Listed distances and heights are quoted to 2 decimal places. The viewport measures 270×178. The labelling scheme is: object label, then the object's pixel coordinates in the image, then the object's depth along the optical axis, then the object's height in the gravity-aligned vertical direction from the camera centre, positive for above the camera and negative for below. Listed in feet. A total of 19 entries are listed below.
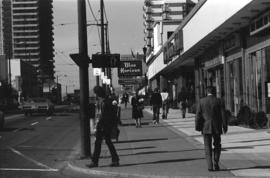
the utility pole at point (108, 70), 168.06 +8.52
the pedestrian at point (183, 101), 99.25 -0.69
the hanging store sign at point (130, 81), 165.71 +5.10
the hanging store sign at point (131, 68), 140.87 +7.42
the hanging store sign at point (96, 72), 99.91 +4.78
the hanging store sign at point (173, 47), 104.99 +10.28
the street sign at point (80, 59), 43.09 +3.09
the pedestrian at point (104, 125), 38.58 -1.76
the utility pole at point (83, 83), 43.62 +1.27
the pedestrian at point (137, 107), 80.69 -1.24
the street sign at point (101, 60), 46.57 +3.19
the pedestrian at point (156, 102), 87.56 -0.66
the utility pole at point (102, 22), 120.26 +16.88
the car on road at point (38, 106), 137.63 -1.35
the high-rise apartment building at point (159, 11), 508.94 +81.75
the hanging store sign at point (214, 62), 86.40 +5.58
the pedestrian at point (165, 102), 101.96 -0.78
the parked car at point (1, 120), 85.05 -2.73
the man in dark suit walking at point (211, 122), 34.83 -1.56
